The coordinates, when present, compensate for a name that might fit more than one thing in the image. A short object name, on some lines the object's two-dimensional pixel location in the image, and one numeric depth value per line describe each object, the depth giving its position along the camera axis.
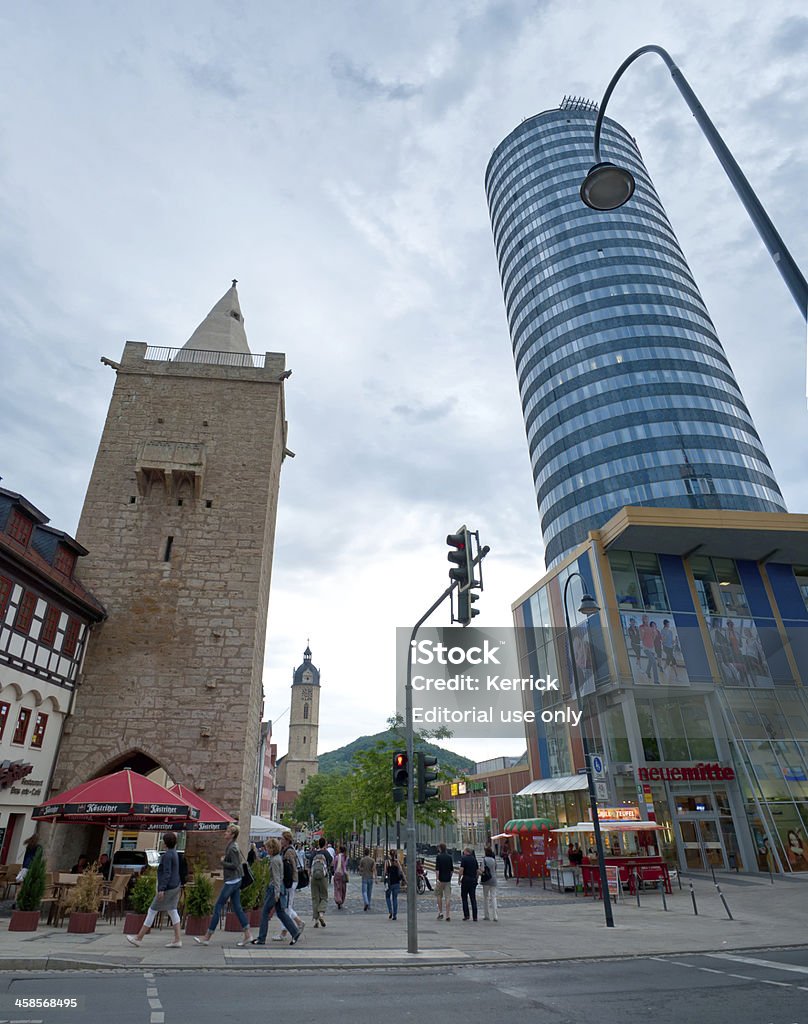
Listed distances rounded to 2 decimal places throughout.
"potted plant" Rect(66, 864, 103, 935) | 11.84
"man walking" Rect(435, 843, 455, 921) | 16.72
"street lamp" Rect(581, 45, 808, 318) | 5.80
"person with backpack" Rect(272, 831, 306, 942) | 12.24
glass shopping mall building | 27.73
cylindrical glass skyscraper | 65.94
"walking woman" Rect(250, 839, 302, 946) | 11.26
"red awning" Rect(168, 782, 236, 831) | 15.98
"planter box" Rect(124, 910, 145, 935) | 11.36
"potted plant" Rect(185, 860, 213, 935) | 11.86
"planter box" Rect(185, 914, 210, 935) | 11.83
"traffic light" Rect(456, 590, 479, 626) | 10.78
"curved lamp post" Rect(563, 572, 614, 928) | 14.84
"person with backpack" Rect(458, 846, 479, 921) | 16.48
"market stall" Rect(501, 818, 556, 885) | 27.75
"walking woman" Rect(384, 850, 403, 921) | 16.50
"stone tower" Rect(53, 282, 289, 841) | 20.44
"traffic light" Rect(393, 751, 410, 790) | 12.35
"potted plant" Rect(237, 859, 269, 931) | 12.84
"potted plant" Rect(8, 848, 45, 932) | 11.38
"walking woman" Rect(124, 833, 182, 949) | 10.40
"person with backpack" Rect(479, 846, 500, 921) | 16.32
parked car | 20.84
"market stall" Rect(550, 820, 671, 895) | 21.19
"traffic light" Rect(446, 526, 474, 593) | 10.98
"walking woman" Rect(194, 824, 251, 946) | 11.01
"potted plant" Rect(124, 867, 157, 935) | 11.41
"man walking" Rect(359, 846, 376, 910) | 19.25
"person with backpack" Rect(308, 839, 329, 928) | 14.77
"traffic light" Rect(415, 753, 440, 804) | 12.23
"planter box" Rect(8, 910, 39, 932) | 11.38
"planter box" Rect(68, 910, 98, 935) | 11.80
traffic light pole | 10.98
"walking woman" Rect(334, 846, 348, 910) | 18.97
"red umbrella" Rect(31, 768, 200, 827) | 14.27
